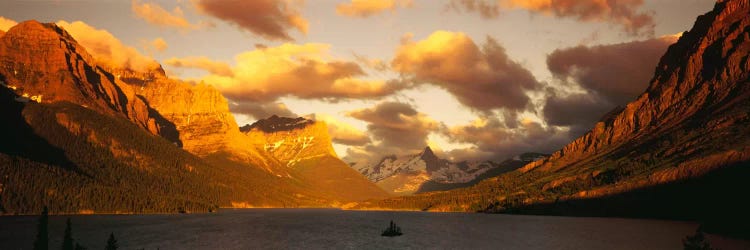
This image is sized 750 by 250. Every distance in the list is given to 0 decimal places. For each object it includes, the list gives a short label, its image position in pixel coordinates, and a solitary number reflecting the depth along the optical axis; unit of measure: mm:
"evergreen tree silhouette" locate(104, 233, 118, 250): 89575
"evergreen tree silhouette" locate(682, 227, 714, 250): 101625
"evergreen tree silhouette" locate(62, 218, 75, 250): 92744
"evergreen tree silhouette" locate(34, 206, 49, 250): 93388
